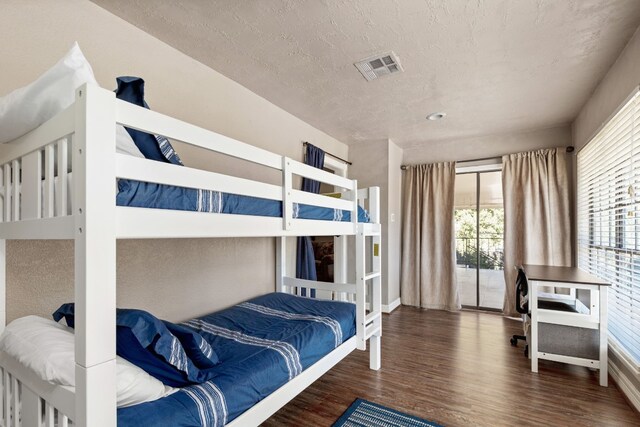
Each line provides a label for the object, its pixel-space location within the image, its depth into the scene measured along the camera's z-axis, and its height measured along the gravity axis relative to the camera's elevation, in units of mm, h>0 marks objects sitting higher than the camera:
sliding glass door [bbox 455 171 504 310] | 4328 -341
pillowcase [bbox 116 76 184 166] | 1132 +291
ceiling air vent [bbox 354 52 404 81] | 2266 +1160
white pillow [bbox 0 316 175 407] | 892 -442
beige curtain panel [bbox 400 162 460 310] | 4332 -363
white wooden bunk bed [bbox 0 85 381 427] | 819 -6
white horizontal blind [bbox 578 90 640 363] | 2092 -11
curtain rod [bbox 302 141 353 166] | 3597 +795
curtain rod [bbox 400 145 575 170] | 3617 +762
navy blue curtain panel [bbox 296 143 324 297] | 3352 -459
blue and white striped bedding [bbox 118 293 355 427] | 1091 -728
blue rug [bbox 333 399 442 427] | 1816 -1244
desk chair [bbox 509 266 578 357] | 2627 -791
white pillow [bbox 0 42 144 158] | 954 +378
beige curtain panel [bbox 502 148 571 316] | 3666 +33
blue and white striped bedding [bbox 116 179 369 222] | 976 +55
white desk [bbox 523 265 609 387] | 2264 -793
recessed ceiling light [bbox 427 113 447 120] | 3392 +1110
